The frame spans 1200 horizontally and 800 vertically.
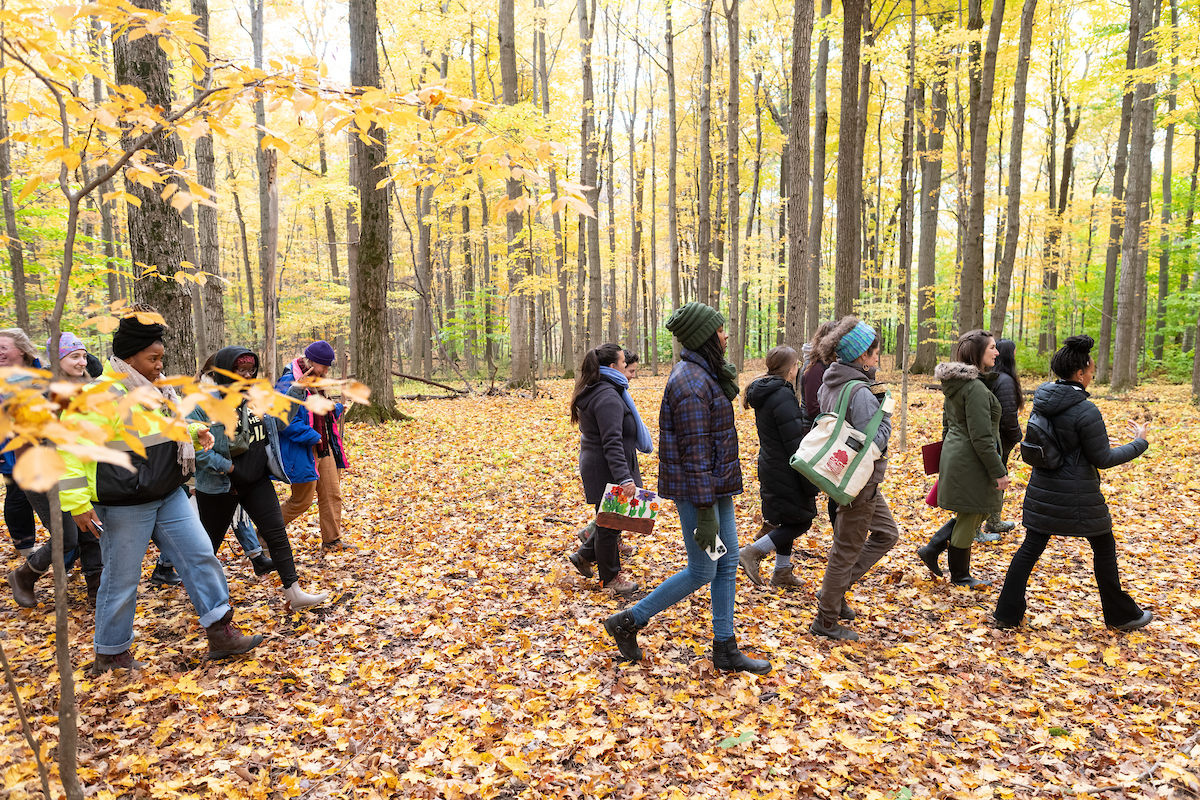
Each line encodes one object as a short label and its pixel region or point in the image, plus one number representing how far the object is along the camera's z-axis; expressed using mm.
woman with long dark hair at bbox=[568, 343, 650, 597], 4391
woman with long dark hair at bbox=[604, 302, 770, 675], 3355
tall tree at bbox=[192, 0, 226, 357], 11375
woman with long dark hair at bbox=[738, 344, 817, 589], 4477
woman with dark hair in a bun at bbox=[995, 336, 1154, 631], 3799
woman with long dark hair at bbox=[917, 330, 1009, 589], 4426
